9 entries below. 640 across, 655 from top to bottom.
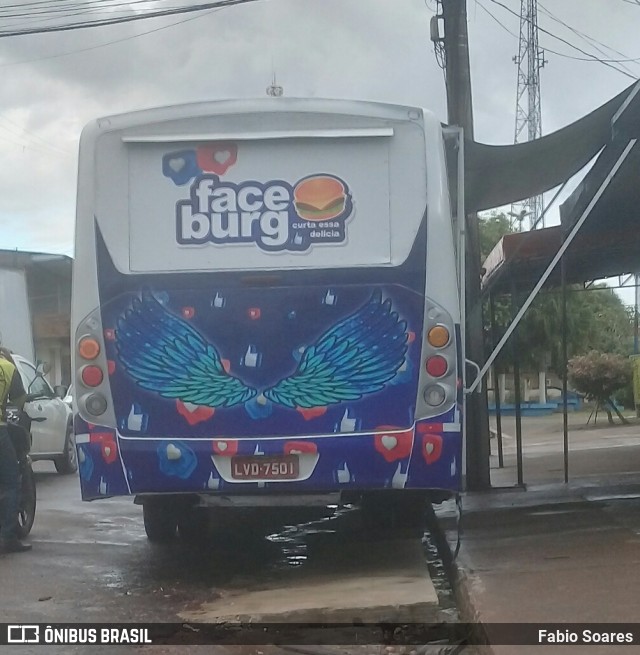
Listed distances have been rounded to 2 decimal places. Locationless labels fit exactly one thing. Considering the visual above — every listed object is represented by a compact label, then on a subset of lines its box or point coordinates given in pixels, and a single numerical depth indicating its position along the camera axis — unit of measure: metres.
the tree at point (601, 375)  25.89
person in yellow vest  8.75
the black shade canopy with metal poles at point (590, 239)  8.34
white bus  7.13
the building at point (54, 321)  38.29
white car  13.64
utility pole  11.63
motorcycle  9.12
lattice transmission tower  20.83
